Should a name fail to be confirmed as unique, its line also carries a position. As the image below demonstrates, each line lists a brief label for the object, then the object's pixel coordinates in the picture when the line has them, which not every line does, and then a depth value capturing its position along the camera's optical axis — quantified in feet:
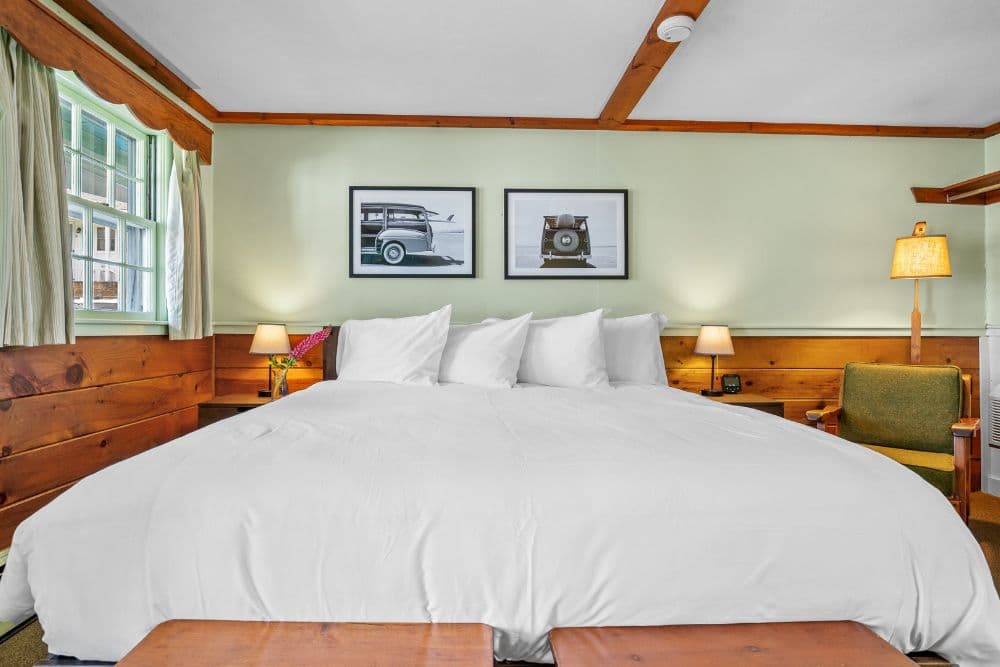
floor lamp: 9.96
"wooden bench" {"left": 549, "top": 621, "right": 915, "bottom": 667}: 3.13
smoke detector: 7.14
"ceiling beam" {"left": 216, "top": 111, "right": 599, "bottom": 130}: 10.84
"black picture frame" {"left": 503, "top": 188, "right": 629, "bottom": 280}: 11.18
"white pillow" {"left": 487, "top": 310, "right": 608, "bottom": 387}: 8.79
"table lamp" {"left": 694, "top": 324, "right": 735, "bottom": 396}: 10.47
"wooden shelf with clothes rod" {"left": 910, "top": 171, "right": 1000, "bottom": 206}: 10.06
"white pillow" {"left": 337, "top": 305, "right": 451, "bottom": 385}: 8.67
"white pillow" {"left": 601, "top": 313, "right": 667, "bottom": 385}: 9.46
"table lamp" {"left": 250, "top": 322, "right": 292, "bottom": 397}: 10.02
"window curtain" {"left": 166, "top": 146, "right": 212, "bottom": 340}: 9.61
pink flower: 9.82
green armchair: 8.18
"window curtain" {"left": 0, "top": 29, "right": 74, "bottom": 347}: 6.08
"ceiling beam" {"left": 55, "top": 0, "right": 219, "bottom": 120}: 7.32
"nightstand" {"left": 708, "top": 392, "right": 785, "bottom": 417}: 9.76
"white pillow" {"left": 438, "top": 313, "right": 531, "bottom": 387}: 8.64
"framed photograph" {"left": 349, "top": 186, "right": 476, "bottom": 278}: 11.04
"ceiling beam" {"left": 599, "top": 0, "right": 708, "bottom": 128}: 7.02
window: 7.93
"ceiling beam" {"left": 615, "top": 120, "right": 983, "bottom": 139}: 11.23
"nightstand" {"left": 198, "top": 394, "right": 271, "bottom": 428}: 9.28
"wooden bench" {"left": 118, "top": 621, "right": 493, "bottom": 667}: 3.04
